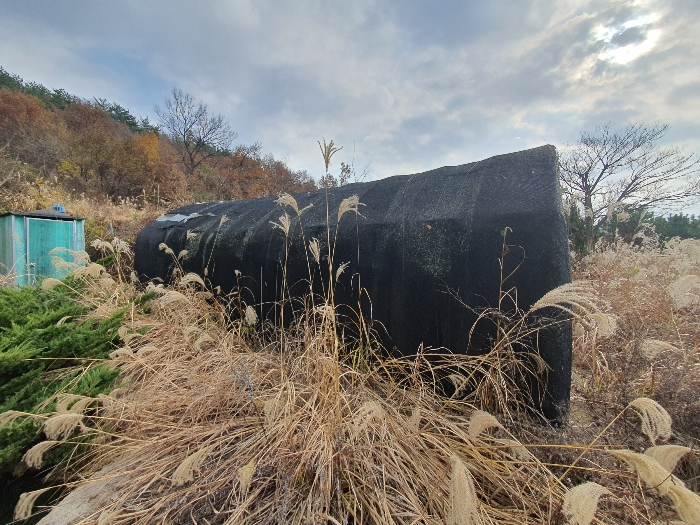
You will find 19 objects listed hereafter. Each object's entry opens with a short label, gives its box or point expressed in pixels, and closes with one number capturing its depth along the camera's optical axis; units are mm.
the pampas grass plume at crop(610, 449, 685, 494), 612
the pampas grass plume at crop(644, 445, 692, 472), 716
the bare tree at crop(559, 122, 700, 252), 10680
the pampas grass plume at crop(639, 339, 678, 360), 1140
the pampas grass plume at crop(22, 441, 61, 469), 1147
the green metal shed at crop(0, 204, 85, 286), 4457
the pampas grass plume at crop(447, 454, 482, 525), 646
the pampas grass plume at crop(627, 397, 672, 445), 698
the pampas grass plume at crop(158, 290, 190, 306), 1741
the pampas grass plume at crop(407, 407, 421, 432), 1233
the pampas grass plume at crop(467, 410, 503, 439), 905
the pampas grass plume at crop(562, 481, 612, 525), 593
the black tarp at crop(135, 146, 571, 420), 1477
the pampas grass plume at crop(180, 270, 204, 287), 2130
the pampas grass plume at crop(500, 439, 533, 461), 945
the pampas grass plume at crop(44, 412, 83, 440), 1049
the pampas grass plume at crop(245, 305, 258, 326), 1959
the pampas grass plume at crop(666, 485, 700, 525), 586
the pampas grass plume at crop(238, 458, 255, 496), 966
